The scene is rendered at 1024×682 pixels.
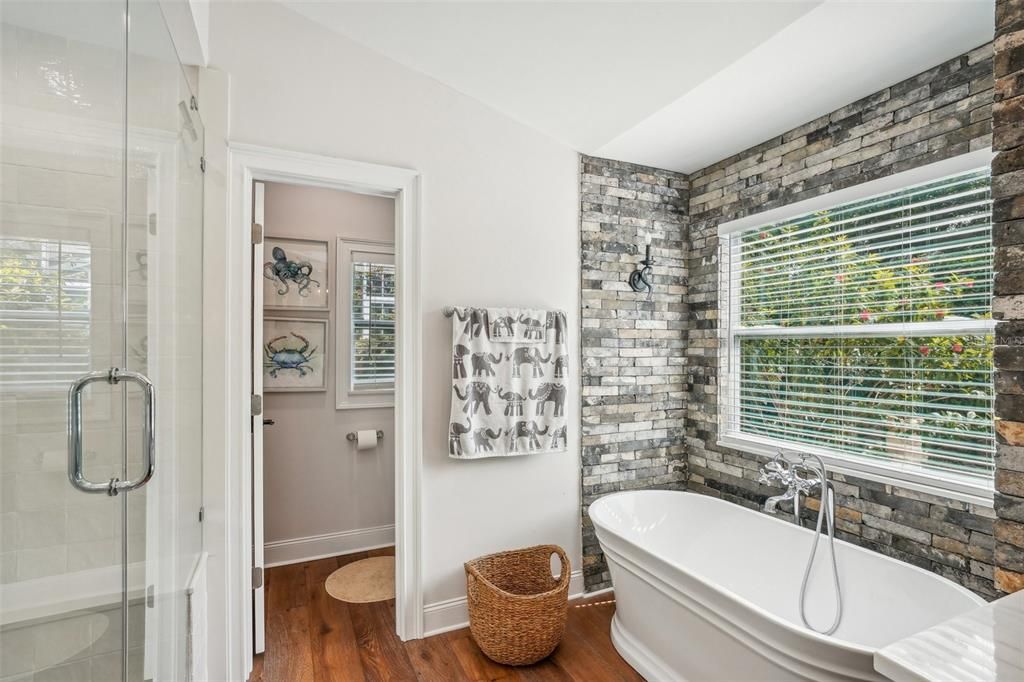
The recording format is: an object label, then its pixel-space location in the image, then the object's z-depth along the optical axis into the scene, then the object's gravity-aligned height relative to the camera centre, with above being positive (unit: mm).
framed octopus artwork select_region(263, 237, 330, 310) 3168 +407
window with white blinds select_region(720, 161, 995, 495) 1913 +44
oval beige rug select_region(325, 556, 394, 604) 2832 -1390
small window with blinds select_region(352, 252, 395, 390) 3426 +129
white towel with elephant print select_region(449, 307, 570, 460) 2451 -202
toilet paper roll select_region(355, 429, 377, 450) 3312 -633
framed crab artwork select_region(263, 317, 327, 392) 3158 -93
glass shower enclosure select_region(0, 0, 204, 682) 789 -3
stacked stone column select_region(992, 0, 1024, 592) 1087 +127
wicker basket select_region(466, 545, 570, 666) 2184 -1186
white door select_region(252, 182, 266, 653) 2229 -401
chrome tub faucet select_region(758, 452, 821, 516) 2193 -578
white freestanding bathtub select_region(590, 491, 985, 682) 1573 -944
